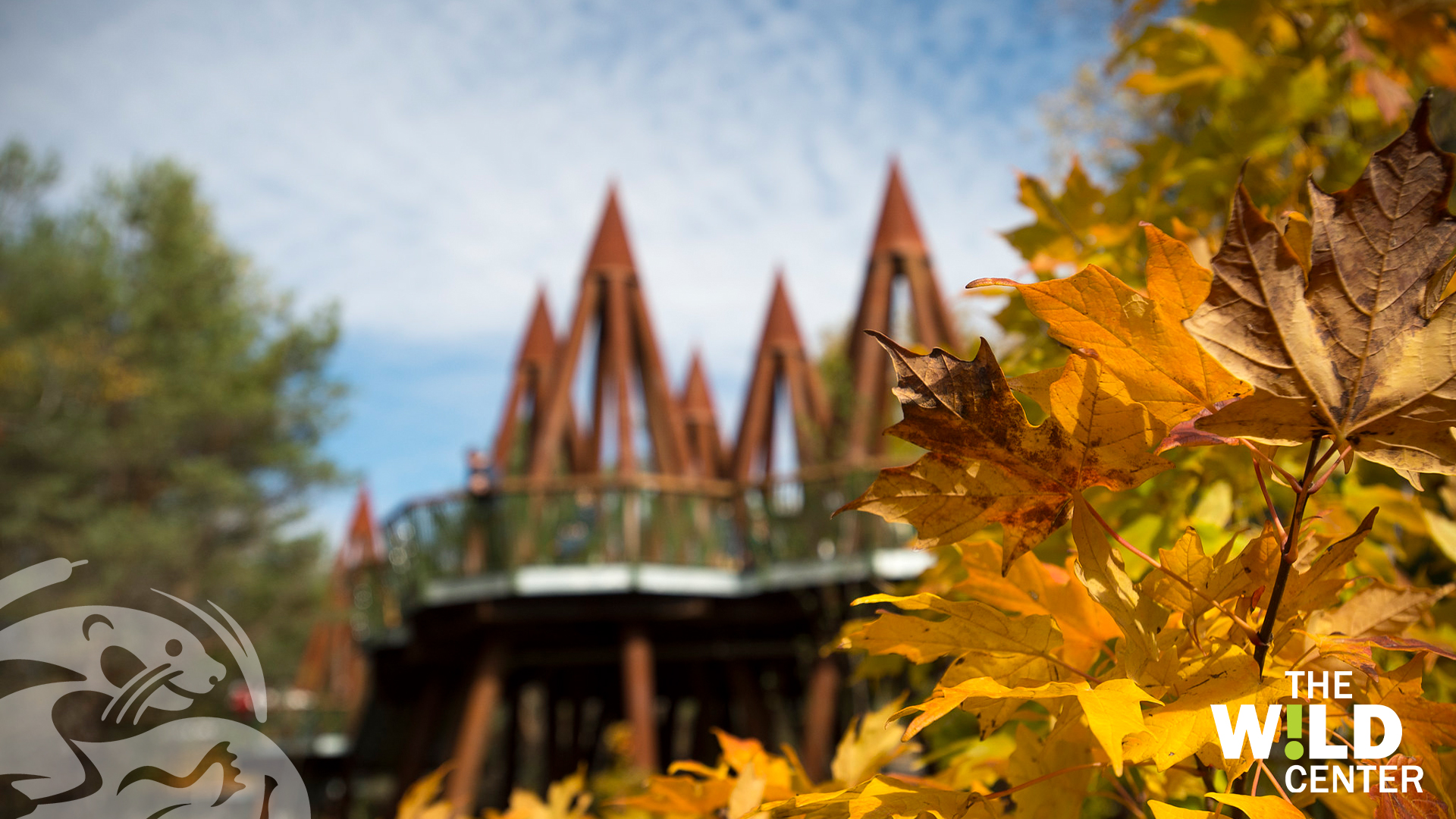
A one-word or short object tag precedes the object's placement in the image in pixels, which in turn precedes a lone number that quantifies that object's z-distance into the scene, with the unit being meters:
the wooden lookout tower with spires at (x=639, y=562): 7.89
